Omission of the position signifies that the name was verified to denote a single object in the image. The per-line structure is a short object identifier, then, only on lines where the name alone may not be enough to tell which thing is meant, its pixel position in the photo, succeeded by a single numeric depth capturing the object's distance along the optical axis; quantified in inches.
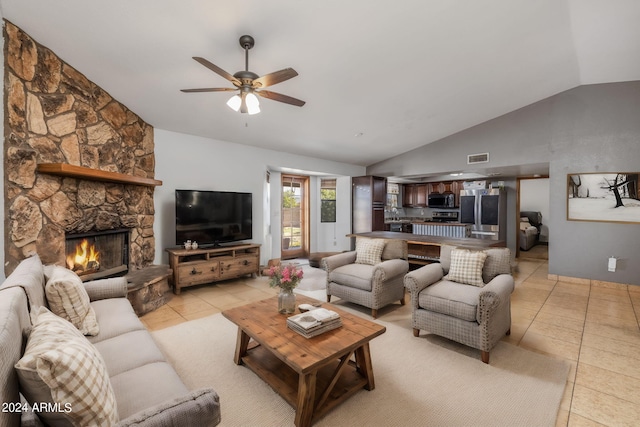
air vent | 214.5
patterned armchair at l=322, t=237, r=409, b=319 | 130.4
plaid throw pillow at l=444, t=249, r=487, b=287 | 112.5
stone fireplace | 98.0
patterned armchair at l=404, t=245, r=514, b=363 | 93.4
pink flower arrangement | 89.4
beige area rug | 70.1
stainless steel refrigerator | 262.8
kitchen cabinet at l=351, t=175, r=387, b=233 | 274.1
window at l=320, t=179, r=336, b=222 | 285.1
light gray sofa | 37.0
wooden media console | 161.8
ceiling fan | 87.2
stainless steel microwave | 313.1
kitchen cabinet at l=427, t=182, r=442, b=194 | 326.7
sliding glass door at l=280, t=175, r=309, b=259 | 265.3
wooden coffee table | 66.8
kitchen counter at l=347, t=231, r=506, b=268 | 149.2
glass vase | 91.7
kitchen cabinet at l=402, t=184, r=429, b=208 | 342.6
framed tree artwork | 170.1
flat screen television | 168.2
